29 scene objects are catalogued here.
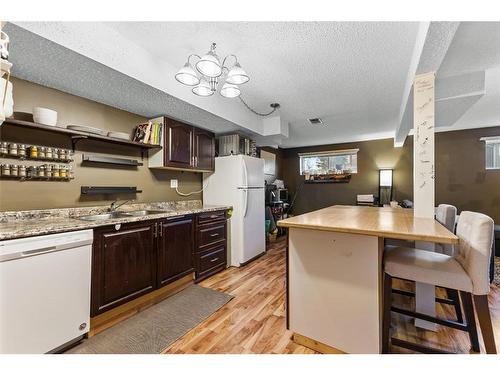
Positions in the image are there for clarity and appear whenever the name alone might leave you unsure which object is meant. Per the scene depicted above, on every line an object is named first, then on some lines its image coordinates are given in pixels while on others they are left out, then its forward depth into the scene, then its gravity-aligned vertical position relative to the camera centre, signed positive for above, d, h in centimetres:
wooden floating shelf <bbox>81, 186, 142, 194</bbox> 216 -3
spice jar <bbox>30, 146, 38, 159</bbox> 178 +28
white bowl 174 +57
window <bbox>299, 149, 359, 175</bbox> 573 +69
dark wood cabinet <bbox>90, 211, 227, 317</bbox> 174 -69
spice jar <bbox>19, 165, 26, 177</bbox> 174 +13
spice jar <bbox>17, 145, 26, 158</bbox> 172 +29
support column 178 +32
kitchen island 131 -59
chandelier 158 +86
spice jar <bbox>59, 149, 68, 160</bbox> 196 +29
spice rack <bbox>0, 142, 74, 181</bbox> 169 +19
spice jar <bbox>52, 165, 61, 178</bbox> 193 +13
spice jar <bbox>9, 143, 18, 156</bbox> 168 +29
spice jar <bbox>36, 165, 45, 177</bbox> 183 +13
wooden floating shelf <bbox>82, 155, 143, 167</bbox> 217 +28
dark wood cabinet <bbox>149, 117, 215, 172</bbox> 269 +53
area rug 157 -117
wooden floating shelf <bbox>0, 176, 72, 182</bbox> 173 +7
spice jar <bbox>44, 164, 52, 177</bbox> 188 +14
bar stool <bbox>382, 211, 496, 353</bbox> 116 -49
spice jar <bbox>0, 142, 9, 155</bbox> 164 +29
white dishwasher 125 -67
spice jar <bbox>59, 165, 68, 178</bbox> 197 +13
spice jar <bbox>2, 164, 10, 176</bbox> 167 +13
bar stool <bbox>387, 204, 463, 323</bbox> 166 -55
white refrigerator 324 -16
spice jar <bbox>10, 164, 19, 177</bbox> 171 +13
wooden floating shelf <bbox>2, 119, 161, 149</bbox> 164 +48
